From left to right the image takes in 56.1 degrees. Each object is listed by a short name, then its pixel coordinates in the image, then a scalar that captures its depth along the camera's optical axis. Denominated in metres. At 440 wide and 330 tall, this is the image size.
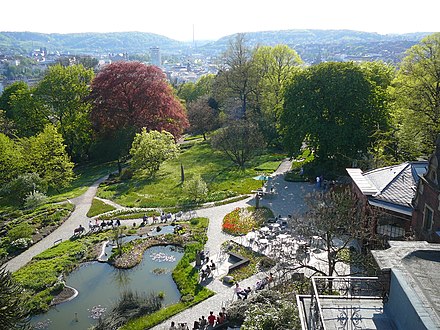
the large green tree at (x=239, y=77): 64.06
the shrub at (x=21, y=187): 40.84
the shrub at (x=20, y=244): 30.64
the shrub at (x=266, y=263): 26.25
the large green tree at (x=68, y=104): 57.53
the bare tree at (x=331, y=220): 20.38
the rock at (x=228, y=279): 24.86
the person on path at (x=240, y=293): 22.99
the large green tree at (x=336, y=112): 39.97
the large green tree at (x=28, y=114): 57.44
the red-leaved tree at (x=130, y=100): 55.88
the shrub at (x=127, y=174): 49.16
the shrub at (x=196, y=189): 38.75
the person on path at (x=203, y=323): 20.85
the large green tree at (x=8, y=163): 42.59
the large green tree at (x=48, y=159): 44.16
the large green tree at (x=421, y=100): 33.64
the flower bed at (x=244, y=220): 31.96
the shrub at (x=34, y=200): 39.41
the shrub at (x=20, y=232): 31.76
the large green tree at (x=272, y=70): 60.66
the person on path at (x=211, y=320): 20.92
